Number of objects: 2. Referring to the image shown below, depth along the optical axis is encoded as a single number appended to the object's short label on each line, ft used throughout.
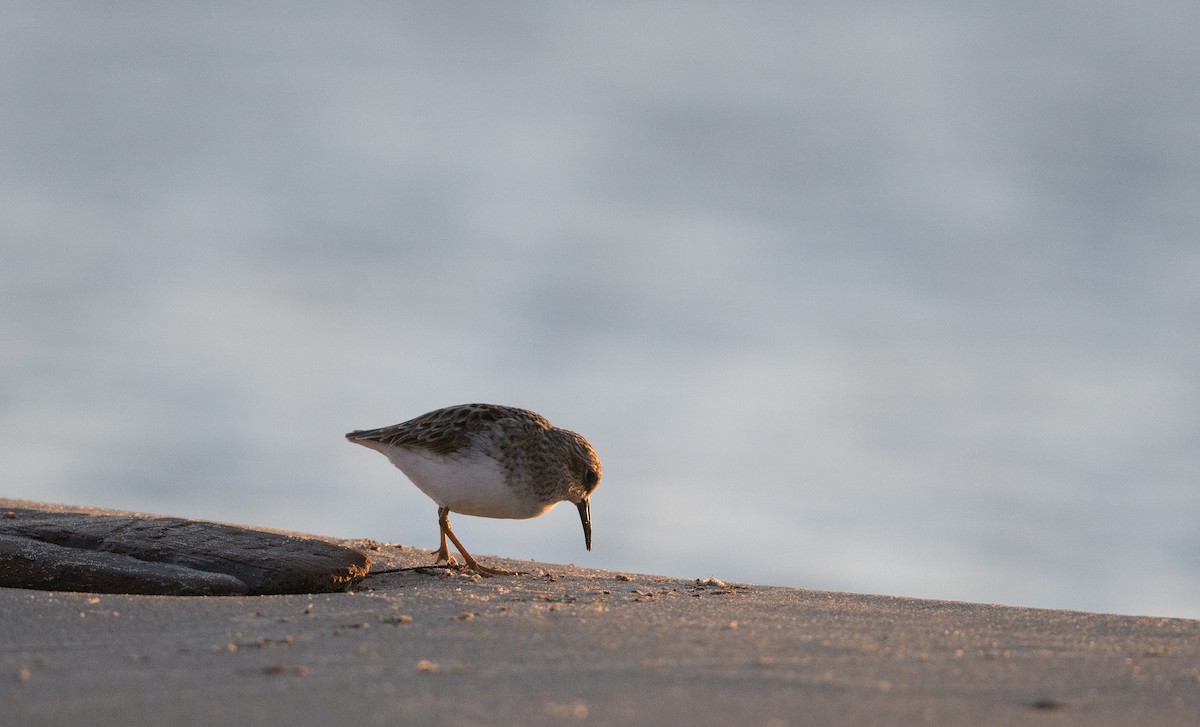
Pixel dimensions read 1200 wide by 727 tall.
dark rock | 46.37
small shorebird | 57.41
